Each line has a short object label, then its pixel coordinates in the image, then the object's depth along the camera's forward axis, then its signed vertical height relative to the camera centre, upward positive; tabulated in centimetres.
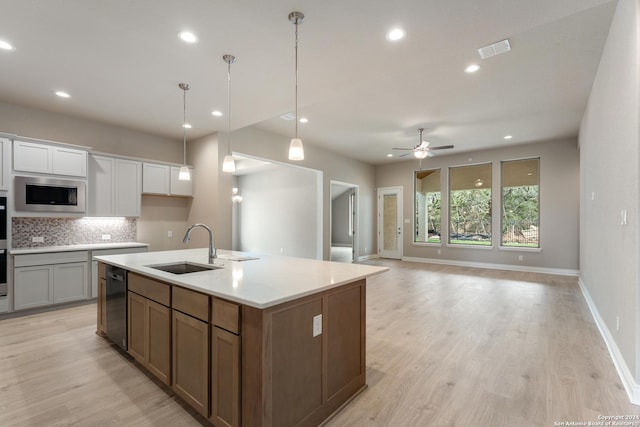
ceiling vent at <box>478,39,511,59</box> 303 +170
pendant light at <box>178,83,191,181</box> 362 +145
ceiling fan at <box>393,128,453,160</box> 591 +125
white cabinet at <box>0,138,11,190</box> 377 +62
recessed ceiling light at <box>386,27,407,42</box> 253 +153
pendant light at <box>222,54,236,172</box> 302 +152
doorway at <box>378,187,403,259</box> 942 -28
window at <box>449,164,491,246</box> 792 +24
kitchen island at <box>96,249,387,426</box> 159 -77
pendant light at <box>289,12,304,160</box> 265 +55
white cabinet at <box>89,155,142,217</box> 468 +41
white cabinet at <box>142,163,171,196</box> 520 +59
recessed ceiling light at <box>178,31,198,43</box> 262 +154
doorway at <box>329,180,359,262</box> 1240 -32
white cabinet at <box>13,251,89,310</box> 387 -90
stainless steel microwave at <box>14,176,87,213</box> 395 +24
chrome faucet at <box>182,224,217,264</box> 285 -36
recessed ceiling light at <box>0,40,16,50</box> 274 +153
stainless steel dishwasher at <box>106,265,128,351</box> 275 -89
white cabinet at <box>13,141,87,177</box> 393 +72
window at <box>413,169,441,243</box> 875 +22
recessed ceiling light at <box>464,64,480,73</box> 354 +172
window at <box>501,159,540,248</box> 731 +27
